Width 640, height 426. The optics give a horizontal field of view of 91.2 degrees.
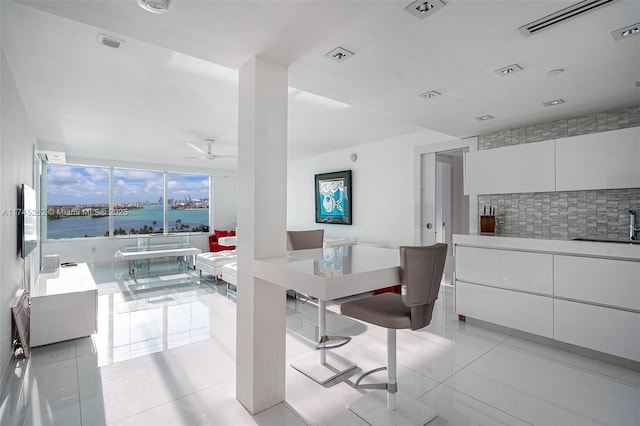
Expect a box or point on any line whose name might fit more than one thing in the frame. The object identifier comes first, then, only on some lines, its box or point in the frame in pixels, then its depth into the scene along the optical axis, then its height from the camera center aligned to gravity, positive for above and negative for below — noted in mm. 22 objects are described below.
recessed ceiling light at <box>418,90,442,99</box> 2812 +1073
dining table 1542 -332
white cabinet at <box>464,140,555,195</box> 3330 +480
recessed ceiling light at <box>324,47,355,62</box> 2066 +1070
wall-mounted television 3082 -69
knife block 3895 -161
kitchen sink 2672 -282
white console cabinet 2918 -948
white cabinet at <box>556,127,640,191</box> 2801 +477
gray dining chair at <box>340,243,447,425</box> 1781 -621
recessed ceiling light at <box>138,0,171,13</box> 1542 +1040
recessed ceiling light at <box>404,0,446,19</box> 1616 +1081
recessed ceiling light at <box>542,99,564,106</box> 2981 +1052
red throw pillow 8301 -562
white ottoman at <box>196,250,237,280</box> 5191 -828
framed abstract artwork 6301 +312
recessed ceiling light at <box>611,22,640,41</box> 1844 +1075
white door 5016 +91
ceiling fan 5480 +1109
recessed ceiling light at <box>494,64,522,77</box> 2316 +1071
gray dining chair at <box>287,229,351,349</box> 2859 -261
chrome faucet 2947 -167
